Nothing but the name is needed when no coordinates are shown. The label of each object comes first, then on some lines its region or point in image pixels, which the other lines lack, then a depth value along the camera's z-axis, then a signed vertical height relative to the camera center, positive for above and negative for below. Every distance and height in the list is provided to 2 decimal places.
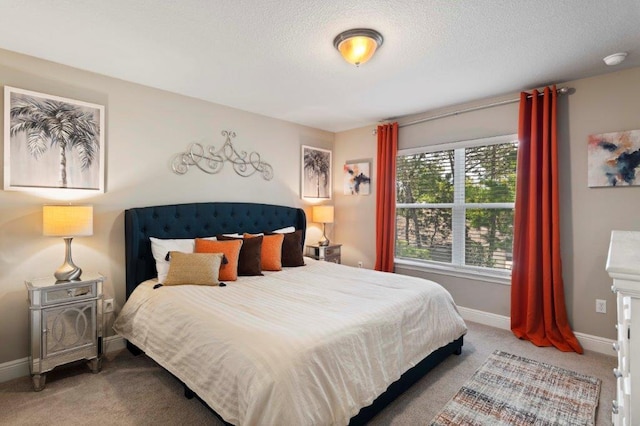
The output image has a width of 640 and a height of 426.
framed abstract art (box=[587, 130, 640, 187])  2.70 +0.49
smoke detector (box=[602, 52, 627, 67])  2.44 +1.23
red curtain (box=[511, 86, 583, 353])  2.99 -0.22
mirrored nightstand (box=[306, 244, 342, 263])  4.41 -0.59
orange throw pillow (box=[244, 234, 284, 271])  3.33 -0.45
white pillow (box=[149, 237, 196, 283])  2.80 -0.37
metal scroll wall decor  3.39 +0.59
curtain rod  3.00 +1.19
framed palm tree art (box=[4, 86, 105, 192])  2.43 +0.55
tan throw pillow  2.67 -0.51
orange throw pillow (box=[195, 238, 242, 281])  2.87 -0.39
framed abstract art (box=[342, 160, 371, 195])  4.64 +0.52
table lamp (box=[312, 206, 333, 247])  4.54 -0.06
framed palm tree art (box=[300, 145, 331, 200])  4.65 +0.59
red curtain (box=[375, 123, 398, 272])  4.27 +0.20
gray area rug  1.96 -1.28
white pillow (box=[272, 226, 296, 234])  3.90 -0.25
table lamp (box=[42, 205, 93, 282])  2.34 -0.13
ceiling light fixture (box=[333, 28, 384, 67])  2.15 +1.18
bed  1.50 -0.74
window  3.49 +0.11
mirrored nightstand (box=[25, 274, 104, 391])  2.28 -0.88
